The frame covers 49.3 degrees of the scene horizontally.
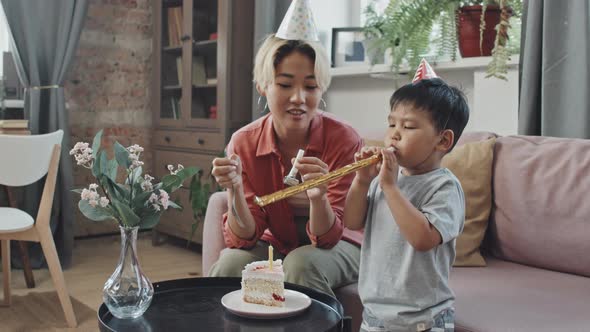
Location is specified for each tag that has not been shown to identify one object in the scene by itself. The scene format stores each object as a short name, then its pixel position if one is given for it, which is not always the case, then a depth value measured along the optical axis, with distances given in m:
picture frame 3.21
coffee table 1.15
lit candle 1.29
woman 1.58
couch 1.45
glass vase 1.18
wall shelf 2.38
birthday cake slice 1.25
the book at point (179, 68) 3.72
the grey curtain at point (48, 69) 3.26
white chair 2.39
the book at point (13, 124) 2.93
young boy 1.25
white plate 1.19
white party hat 1.73
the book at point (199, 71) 3.56
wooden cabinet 3.40
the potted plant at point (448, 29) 2.26
